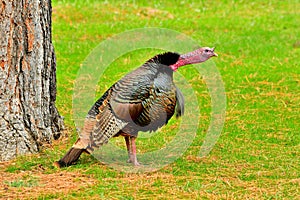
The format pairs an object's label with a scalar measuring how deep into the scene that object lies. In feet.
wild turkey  42.24
